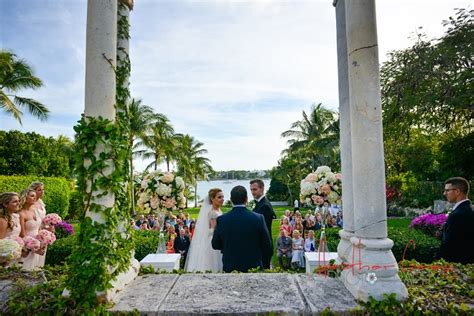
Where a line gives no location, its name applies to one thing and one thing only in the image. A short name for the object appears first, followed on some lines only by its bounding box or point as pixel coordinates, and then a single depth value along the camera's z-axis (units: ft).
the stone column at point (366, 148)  10.11
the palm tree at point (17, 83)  61.67
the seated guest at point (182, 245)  29.72
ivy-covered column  9.32
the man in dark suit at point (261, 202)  18.44
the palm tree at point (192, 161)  145.48
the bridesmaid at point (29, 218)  17.01
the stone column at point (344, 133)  12.46
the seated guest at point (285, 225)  35.35
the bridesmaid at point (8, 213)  14.93
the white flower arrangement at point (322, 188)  18.92
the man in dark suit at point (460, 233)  13.79
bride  19.90
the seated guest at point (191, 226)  41.35
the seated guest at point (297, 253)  31.58
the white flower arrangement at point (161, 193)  20.71
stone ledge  8.96
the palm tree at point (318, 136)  114.93
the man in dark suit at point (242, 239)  13.87
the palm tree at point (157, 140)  115.44
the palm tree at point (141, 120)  107.96
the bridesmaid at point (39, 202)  17.72
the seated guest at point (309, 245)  32.48
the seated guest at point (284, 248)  32.42
